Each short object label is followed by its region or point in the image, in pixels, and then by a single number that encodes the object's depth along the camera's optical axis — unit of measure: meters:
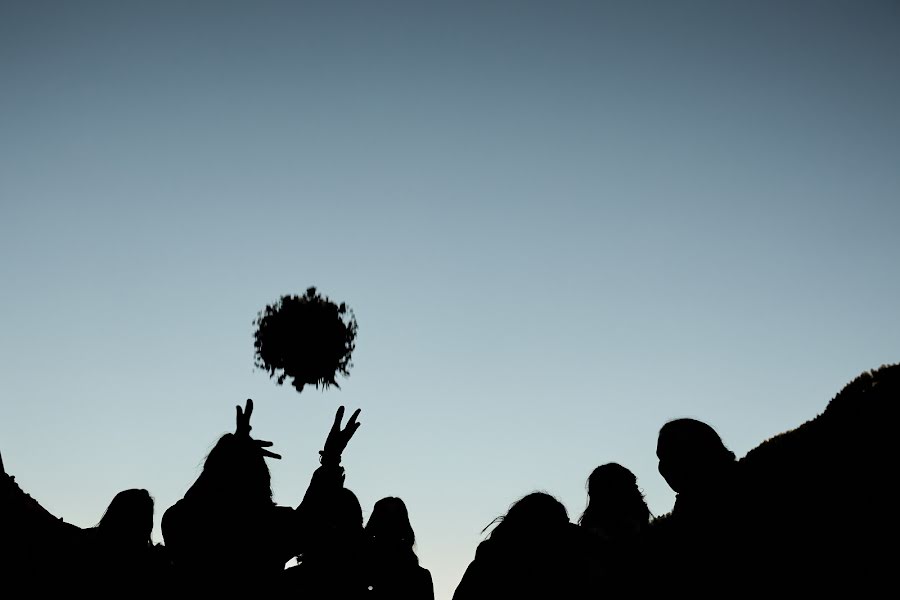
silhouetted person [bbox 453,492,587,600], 3.10
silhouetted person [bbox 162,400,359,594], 2.95
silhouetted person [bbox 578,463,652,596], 4.48
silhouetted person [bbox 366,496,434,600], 4.34
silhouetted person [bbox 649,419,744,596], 2.75
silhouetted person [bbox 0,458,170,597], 3.08
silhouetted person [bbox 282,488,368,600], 3.43
